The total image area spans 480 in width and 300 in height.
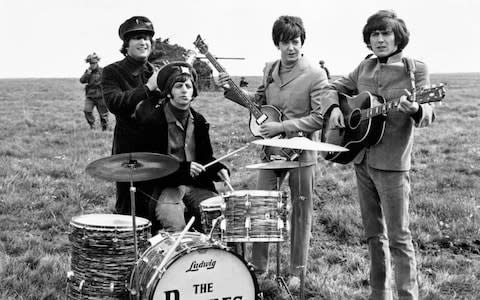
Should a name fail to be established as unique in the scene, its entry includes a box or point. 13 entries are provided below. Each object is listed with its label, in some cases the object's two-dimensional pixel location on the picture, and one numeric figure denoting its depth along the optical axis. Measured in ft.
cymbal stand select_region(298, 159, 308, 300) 14.58
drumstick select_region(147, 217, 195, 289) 12.69
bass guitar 16.55
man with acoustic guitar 13.71
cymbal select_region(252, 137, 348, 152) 12.72
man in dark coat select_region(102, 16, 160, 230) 17.93
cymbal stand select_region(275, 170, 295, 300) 15.61
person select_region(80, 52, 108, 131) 50.03
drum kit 13.10
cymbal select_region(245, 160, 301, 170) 14.57
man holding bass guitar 16.49
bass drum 12.85
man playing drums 17.60
